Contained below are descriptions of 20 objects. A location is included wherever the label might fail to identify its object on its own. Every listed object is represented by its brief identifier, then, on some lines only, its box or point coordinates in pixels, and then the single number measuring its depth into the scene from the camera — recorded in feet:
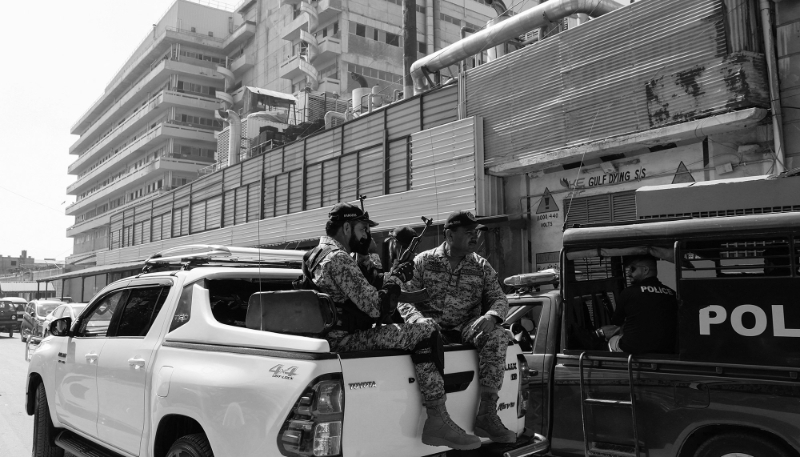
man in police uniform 14.49
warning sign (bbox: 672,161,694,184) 37.47
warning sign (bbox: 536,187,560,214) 45.83
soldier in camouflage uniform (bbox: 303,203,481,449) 10.09
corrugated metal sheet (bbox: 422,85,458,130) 53.16
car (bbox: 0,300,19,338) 87.15
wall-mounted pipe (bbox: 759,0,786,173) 32.65
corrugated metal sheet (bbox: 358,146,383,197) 60.90
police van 12.35
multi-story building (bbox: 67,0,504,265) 133.59
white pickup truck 9.04
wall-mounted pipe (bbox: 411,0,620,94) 47.52
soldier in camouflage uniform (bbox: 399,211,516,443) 13.97
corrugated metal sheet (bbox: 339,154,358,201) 64.44
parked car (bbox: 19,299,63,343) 66.87
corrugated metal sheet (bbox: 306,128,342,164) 67.41
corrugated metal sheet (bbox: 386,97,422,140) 57.11
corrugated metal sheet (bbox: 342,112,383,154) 61.72
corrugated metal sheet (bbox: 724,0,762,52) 33.45
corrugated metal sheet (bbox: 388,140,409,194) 57.77
